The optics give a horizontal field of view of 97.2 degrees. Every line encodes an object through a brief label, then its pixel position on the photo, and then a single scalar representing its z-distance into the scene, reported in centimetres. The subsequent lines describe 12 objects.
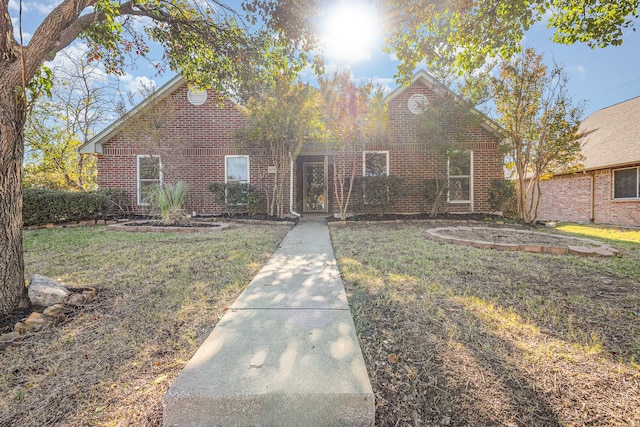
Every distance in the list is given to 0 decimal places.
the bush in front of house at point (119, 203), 995
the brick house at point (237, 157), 1017
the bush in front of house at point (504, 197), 932
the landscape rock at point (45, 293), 240
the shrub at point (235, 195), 973
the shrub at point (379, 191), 921
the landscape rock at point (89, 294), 260
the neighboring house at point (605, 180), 1015
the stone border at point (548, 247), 454
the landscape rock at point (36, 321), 213
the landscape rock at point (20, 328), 204
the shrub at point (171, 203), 752
